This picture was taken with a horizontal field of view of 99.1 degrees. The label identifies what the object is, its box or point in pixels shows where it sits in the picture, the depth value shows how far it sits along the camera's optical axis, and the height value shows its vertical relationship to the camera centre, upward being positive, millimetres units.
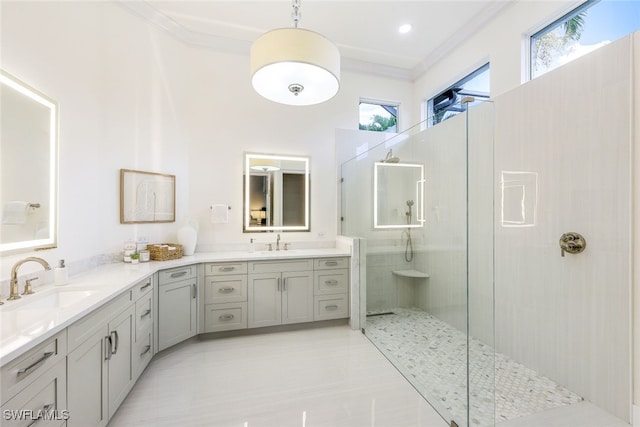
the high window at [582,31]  1926 +1467
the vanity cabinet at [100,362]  1390 -878
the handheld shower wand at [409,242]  2932 -305
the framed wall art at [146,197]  2770 +180
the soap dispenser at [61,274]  1875 -424
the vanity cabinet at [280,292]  3070 -901
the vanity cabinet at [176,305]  2552 -894
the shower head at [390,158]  3145 +656
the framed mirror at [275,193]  3574 +284
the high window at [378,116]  4105 +1503
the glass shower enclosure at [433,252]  2037 -374
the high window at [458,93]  3145 +1578
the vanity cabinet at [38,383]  1011 -703
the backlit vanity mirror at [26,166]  1600 +302
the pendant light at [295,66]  1438 +824
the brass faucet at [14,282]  1555 -395
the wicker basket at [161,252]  2809 -403
